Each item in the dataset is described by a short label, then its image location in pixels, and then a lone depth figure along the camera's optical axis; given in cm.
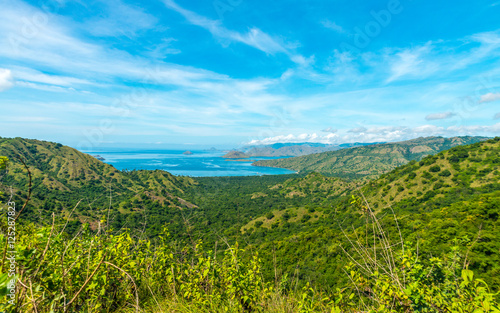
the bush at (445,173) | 6823
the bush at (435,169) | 7320
